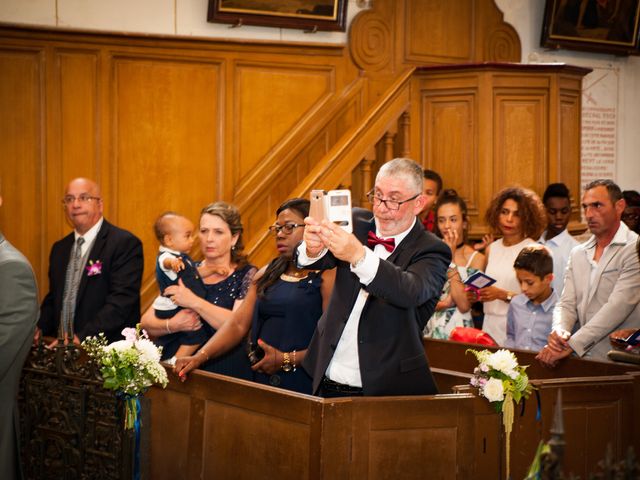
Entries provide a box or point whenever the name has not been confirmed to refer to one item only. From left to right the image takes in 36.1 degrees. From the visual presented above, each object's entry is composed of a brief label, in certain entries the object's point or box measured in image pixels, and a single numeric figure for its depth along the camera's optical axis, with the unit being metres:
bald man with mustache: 5.93
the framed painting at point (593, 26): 9.29
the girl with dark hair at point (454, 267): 6.24
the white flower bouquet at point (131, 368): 4.47
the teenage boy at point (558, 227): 6.63
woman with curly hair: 6.25
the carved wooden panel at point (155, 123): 7.73
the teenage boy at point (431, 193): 7.02
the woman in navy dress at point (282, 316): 4.65
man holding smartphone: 3.82
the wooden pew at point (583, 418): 4.55
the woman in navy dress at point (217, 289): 5.23
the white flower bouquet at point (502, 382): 4.26
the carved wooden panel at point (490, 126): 7.75
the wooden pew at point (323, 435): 3.74
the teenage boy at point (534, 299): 5.75
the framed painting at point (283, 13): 8.09
